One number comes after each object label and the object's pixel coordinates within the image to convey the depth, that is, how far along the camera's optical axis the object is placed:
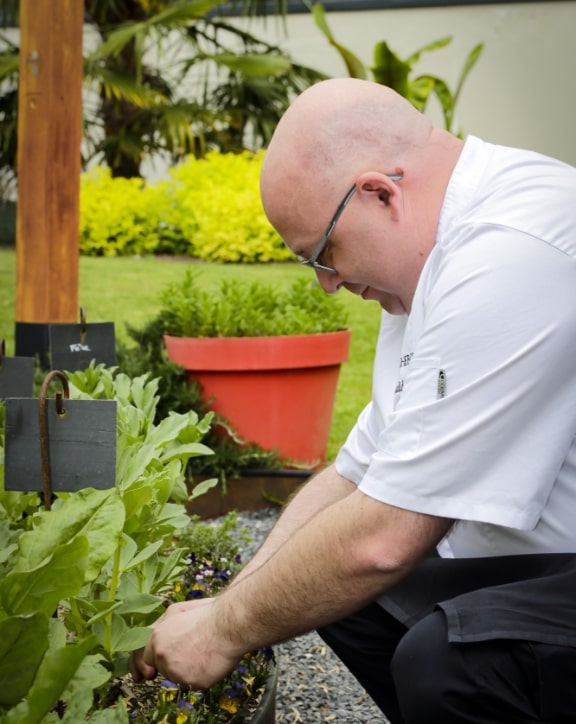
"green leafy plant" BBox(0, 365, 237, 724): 1.20
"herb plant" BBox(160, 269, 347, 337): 3.72
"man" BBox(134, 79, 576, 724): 1.34
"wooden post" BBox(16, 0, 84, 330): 3.33
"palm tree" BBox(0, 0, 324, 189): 7.12
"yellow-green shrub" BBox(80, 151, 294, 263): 6.39
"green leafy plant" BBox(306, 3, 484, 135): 5.75
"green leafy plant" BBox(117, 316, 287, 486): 3.55
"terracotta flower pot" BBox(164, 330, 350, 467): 3.64
